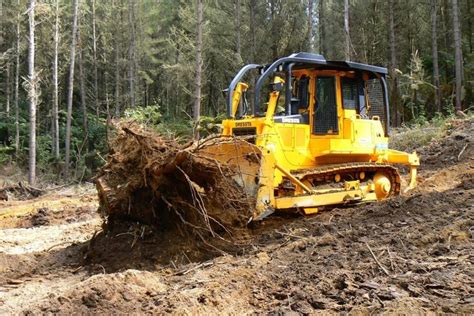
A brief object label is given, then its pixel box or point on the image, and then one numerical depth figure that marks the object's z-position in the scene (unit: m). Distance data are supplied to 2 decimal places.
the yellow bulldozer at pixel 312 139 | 8.11
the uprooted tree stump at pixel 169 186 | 7.40
